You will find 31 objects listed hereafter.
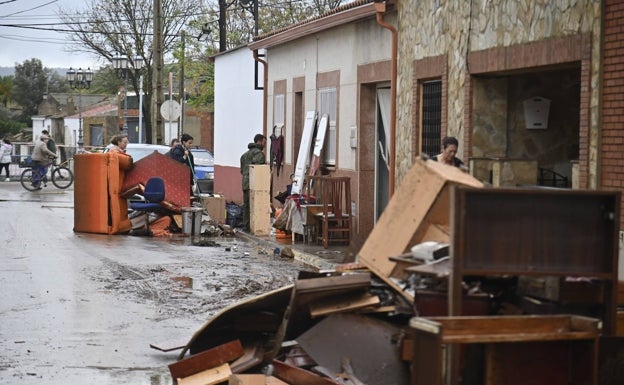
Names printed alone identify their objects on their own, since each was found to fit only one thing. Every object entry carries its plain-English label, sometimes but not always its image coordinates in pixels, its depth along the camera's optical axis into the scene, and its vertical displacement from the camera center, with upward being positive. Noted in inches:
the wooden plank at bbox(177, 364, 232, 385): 322.3 -74.9
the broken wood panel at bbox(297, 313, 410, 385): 289.6 -60.4
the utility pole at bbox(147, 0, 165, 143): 1278.3 +62.2
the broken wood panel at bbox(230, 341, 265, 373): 329.1 -71.6
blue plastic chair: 815.1 -57.6
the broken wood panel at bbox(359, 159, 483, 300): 294.7 -25.4
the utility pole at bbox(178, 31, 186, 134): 1726.9 +66.1
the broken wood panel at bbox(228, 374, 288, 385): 303.6 -71.0
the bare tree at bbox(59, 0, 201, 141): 2175.2 +178.7
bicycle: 1428.3 -79.3
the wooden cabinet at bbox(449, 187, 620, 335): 261.3 -26.5
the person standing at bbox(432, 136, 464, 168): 517.3 -14.1
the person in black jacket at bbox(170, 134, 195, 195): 916.6 -27.6
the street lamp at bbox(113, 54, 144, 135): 1820.9 +87.7
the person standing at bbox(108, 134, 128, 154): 865.5 -20.5
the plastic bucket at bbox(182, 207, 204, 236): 830.5 -76.6
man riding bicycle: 1402.6 -57.2
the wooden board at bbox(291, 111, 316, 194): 869.2 -27.0
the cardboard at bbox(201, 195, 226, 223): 911.4 -72.6
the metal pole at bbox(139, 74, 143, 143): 1924.7 +7.5
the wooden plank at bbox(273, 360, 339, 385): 290.8 -68.0
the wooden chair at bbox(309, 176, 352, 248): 748.6 -61.7
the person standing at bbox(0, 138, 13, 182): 1633.9 -55.5
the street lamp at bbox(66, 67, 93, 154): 2118.6 +73.0
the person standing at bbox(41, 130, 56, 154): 1554.1 -41.8
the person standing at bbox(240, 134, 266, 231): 874.1 -33.6
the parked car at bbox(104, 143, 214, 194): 1176.8 -55.1
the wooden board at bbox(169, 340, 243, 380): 331.3 -71.3
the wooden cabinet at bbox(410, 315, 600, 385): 247.8 -52.8
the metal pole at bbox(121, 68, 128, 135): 1935.7 -5.6
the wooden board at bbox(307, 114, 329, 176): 853.2 -20.1
